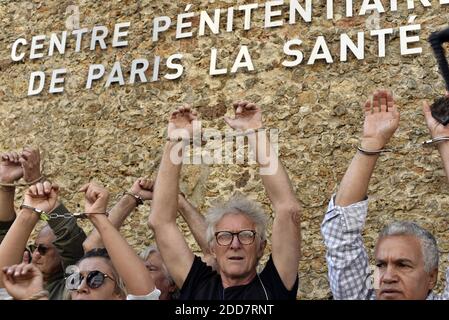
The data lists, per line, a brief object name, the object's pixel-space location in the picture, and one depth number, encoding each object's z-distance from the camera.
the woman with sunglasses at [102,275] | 2.59
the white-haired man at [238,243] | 2.67
